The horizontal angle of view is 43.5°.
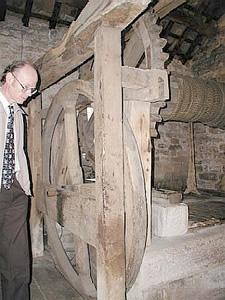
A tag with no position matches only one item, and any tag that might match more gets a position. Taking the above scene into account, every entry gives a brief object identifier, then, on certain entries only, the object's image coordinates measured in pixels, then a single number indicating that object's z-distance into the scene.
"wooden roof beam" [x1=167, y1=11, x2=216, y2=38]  5.61
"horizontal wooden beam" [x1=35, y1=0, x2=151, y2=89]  1.62
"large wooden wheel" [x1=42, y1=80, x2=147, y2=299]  2.00
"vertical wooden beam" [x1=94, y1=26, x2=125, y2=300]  1.83
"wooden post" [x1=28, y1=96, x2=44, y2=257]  3.67
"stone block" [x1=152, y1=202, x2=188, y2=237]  2.54
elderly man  2.02
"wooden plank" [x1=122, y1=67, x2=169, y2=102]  2.02
